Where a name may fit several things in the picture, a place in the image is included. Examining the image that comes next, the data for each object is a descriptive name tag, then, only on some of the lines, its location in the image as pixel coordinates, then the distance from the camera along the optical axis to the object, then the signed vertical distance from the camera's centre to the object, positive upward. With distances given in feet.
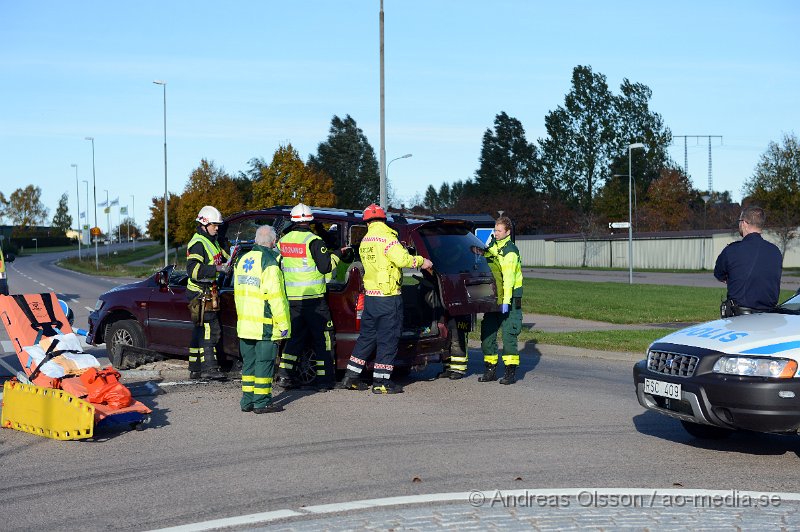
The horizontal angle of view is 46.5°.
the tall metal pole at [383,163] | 74.27 +5.30
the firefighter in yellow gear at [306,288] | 31.76 -2.01
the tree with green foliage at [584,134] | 281.74 +29.00
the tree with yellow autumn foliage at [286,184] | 161.48 +8.11
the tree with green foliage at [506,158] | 328.90 +25.43
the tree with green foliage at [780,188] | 178.91 +8.20
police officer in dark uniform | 25.79 -1.08
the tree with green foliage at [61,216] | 483.51 +7.44
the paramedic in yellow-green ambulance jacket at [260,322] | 28.86 -2.85
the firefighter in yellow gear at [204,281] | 33.71 -1.84
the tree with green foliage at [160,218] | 250.57 +3.51
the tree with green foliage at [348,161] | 317.42 +23.95
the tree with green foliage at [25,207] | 451.12 +11.53
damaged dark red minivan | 32.86 -2.54
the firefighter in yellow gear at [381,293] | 31.01 -2.14
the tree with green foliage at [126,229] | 512.51 +0.73
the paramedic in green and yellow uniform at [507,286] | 34.22 -2.09
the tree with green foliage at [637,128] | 281.13 +30.80
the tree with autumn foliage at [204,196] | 191.93 +7.20
